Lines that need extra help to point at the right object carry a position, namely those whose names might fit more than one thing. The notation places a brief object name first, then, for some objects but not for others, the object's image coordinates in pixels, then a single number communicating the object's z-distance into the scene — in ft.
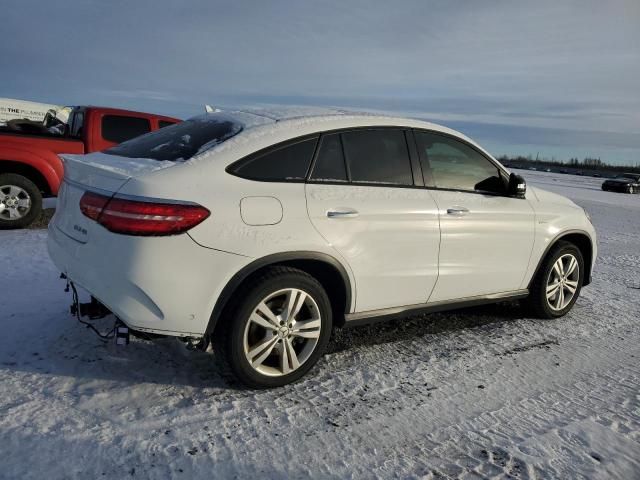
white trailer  67.10
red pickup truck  23.97
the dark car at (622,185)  104.37
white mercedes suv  8.96
